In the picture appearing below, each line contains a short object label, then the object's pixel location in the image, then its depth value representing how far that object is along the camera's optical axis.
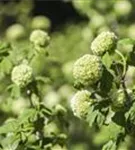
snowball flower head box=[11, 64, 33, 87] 4.11
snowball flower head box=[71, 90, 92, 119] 3.57
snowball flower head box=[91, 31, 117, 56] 3.57
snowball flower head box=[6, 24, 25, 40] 8.16
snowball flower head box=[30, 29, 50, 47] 4.69
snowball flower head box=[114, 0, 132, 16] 8.21
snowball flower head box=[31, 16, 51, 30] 9.00
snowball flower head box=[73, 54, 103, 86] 3.37
